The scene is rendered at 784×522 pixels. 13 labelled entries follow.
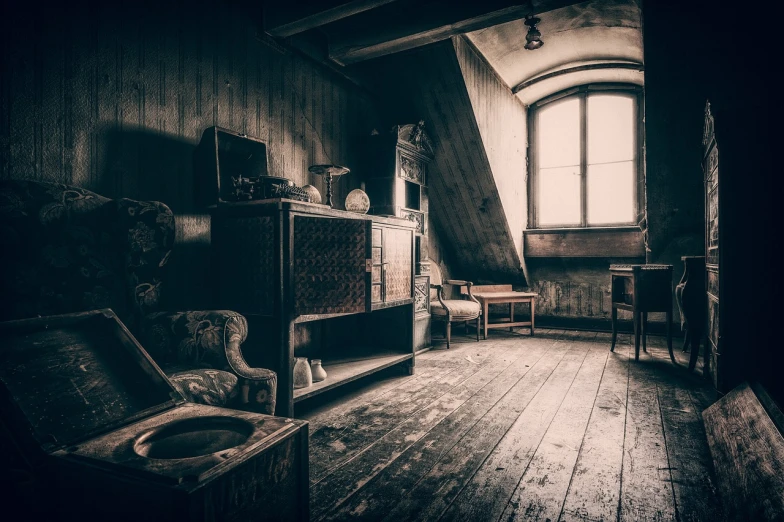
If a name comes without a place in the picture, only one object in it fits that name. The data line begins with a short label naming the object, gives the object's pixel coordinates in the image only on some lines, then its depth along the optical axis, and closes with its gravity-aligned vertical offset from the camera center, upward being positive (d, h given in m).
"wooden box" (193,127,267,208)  2.59 +0.62
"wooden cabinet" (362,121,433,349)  4.11 +0.81
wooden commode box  0.90 -0.43
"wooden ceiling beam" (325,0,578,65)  3.02 +1.73
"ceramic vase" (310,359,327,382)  2.71 -0.66
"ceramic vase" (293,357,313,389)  2.55 -0.64
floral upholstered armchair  1.59 -0.06
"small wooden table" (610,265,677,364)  3.96 -0.25
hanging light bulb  3.29 +1.79
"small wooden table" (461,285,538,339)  5.16 -0.42
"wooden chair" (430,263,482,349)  4.75 -0.51
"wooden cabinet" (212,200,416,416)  2.34 -0.05
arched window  5.81 +1.42
